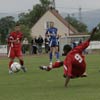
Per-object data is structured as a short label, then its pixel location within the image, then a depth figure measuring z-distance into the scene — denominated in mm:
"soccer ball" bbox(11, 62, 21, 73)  21122
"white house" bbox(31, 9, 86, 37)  110750
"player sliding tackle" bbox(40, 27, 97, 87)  14945
